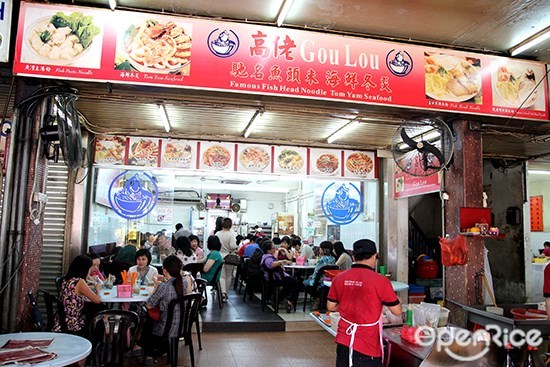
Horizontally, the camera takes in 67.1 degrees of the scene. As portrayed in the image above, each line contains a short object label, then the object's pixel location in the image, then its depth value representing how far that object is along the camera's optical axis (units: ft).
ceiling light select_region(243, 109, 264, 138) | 19.15
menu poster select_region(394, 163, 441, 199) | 20.75
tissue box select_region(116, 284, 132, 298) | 16.15
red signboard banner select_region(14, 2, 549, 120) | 13.80
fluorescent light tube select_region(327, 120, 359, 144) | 21.82
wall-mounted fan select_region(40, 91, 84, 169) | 14.25
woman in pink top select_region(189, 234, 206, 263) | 27.10
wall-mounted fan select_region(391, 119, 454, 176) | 16.96
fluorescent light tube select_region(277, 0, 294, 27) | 13.66
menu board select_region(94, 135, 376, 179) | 24.77
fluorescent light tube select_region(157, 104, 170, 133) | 19.65
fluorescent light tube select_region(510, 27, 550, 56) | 15.08
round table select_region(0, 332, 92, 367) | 8.61
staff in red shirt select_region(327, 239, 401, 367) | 10.22
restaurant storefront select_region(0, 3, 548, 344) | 14.06
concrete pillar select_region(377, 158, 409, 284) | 26.81
